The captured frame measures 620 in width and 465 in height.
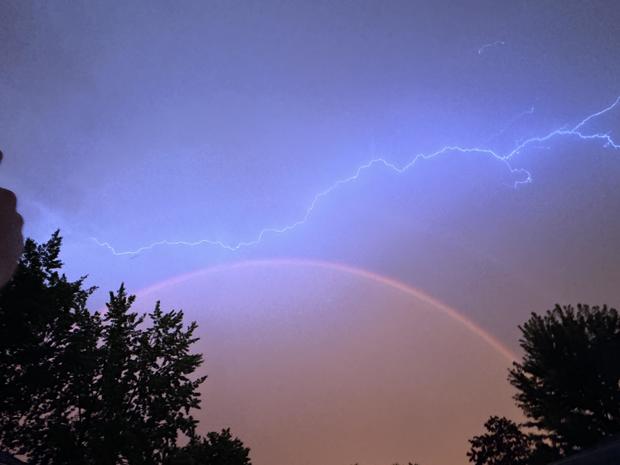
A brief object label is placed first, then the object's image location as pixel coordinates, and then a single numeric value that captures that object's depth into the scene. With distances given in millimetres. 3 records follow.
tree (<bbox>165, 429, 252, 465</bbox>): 14938
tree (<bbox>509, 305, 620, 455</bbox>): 22297
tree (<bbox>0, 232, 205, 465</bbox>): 15406
